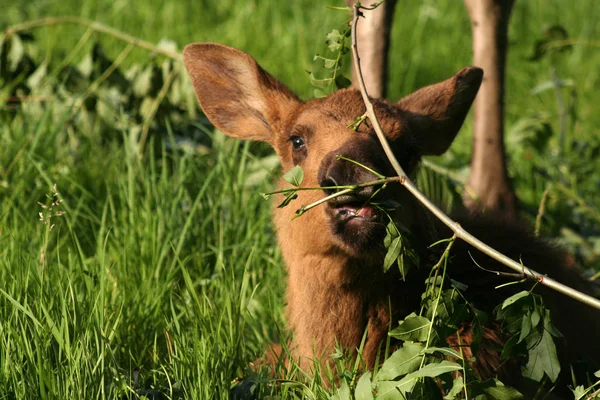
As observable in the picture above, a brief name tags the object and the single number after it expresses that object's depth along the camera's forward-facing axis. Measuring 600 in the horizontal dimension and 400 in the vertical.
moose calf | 7.48
